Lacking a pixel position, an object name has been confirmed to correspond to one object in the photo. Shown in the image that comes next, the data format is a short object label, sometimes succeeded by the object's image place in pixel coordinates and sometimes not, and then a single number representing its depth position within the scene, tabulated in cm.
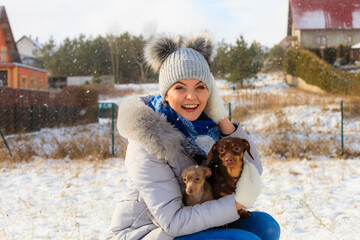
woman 204
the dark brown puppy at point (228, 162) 215
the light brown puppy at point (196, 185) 203
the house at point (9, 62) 2322
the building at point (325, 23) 2111
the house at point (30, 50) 2833
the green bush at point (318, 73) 1799
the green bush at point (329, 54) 2637
